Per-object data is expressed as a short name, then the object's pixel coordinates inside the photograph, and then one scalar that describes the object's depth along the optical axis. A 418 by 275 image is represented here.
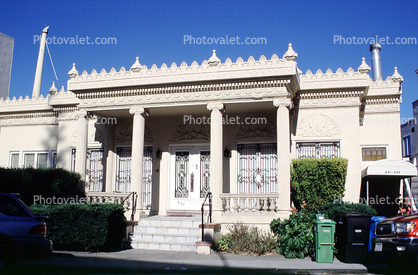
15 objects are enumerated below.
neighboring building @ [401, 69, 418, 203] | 17.43
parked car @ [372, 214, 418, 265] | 7.37
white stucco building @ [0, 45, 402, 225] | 12.48
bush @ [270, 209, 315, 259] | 10.20
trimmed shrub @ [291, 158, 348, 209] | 12.38
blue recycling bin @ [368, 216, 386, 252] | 9.54
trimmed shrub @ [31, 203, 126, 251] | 10.70
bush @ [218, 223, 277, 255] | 10.85
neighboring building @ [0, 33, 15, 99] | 21.79
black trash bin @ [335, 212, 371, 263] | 9.30
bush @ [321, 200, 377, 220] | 10.72
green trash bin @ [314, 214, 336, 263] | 9.43
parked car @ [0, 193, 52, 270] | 7.18
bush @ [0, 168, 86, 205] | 12.31
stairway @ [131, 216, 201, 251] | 11.56
